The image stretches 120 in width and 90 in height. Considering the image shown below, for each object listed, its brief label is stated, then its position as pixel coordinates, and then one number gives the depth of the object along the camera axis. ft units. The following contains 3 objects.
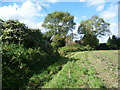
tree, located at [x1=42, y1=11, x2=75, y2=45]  108.47
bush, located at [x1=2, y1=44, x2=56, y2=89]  14.26
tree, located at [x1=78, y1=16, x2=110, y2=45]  119.85
